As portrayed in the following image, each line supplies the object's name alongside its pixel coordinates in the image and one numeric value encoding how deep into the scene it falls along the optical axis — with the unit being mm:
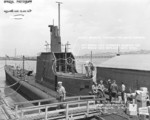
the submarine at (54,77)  19875
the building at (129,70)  21828
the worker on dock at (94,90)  16480
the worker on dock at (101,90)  16703
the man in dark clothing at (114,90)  17078
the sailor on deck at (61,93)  14297
